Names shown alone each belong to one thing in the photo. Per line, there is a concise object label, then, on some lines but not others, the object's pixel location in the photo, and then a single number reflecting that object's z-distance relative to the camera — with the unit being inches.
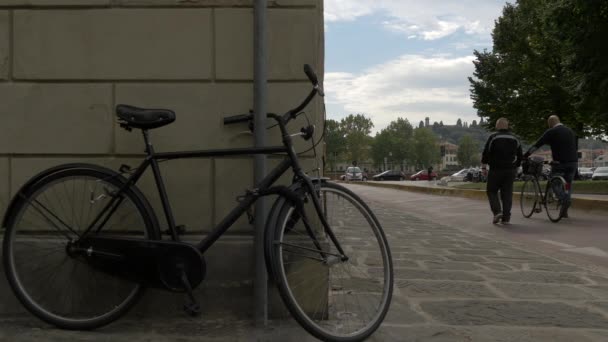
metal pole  126.9
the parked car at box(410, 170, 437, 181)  3031.5
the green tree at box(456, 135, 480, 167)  5600.4
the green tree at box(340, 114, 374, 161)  4896.7
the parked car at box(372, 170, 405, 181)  3090.6
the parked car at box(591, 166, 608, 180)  1993.4
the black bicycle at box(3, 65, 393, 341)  116.1
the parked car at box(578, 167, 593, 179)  2363.4
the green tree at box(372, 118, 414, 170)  5019.7
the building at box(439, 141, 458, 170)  6888.8
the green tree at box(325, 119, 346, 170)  4785.9
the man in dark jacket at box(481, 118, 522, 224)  359.6
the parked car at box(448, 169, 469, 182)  2242.9
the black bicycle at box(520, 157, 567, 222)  372.5
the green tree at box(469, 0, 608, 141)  1270.9
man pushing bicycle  370.6
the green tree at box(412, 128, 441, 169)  5234.7
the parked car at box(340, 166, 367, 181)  2783.5
